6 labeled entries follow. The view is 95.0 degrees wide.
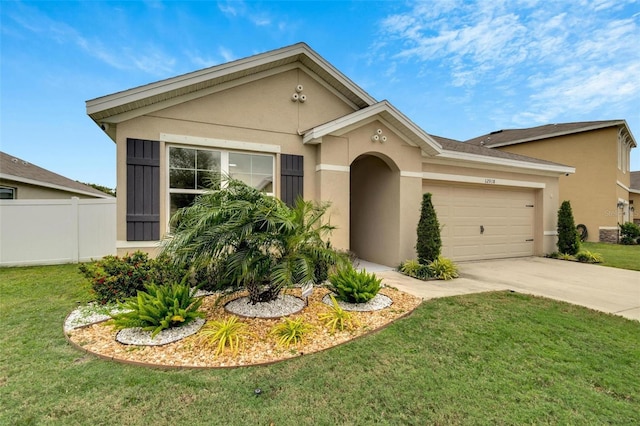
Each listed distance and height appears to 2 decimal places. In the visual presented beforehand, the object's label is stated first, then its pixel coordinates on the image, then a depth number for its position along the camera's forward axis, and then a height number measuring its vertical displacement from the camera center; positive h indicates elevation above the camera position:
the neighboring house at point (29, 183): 11.59 +1.12
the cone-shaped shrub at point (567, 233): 10.51 -0.71
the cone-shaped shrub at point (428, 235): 7.48 -0.58
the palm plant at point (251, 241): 4.27 -0.45
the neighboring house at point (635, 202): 23.11 +0.96
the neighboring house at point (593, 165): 16.75 +2.90
